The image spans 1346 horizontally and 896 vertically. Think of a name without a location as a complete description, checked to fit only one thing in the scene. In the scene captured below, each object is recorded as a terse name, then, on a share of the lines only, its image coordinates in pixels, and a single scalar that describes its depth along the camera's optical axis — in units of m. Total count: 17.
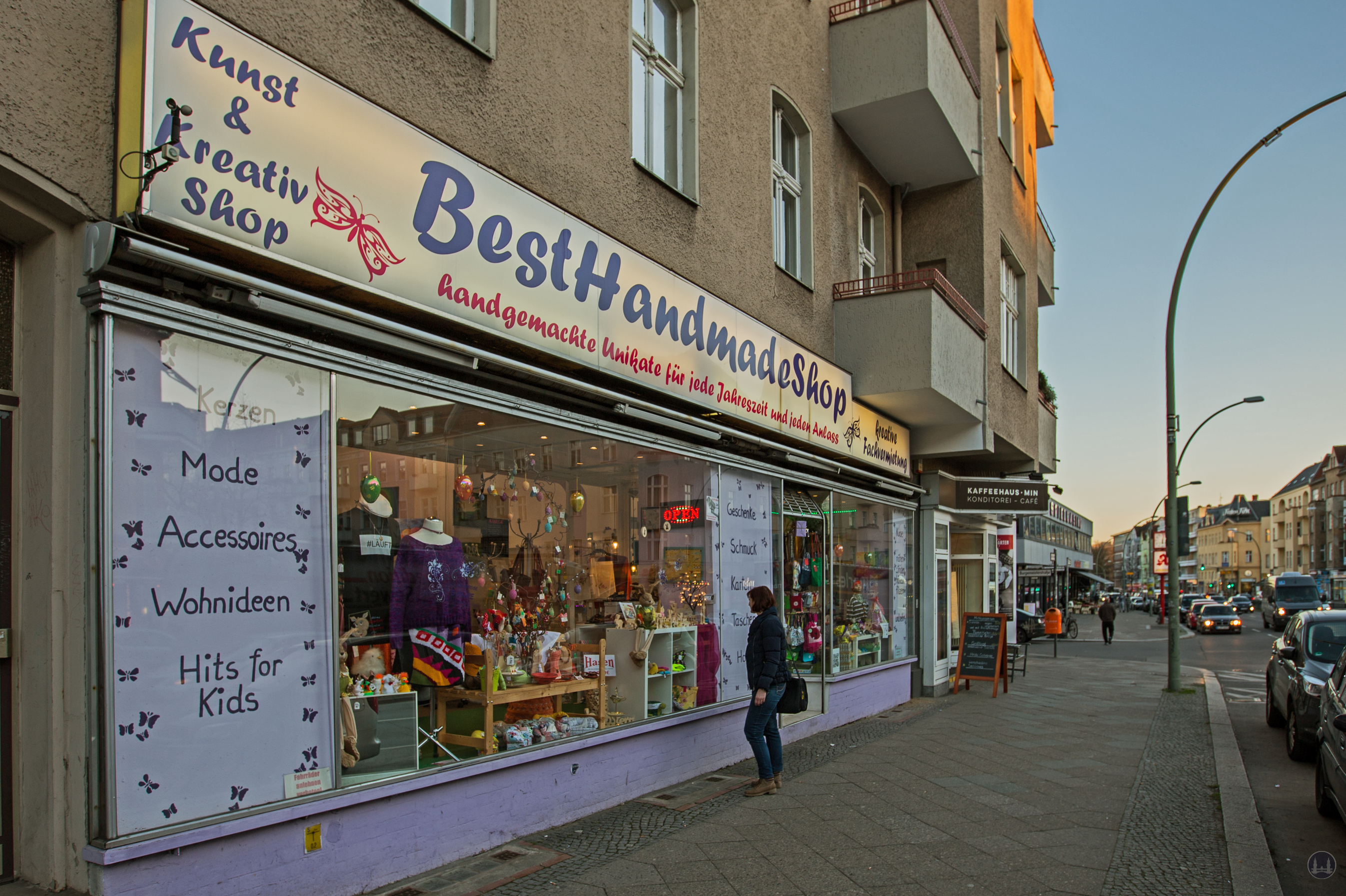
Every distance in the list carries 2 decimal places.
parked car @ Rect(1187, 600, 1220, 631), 44.78
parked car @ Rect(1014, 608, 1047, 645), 28.95
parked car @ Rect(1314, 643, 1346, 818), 6.30
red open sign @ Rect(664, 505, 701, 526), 8.62
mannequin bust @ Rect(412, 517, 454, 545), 6.01
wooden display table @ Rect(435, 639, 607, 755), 6.04
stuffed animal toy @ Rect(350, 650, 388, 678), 5.46
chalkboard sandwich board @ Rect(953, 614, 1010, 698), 14.70
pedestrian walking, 31.36
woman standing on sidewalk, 7.54
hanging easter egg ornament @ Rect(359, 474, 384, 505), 5.46
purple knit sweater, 5.80
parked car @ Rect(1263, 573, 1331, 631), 44.00
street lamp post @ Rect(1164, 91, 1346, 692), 15.35
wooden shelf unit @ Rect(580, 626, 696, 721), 7.71
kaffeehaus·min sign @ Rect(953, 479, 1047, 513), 14.91
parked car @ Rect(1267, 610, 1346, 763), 9.60
